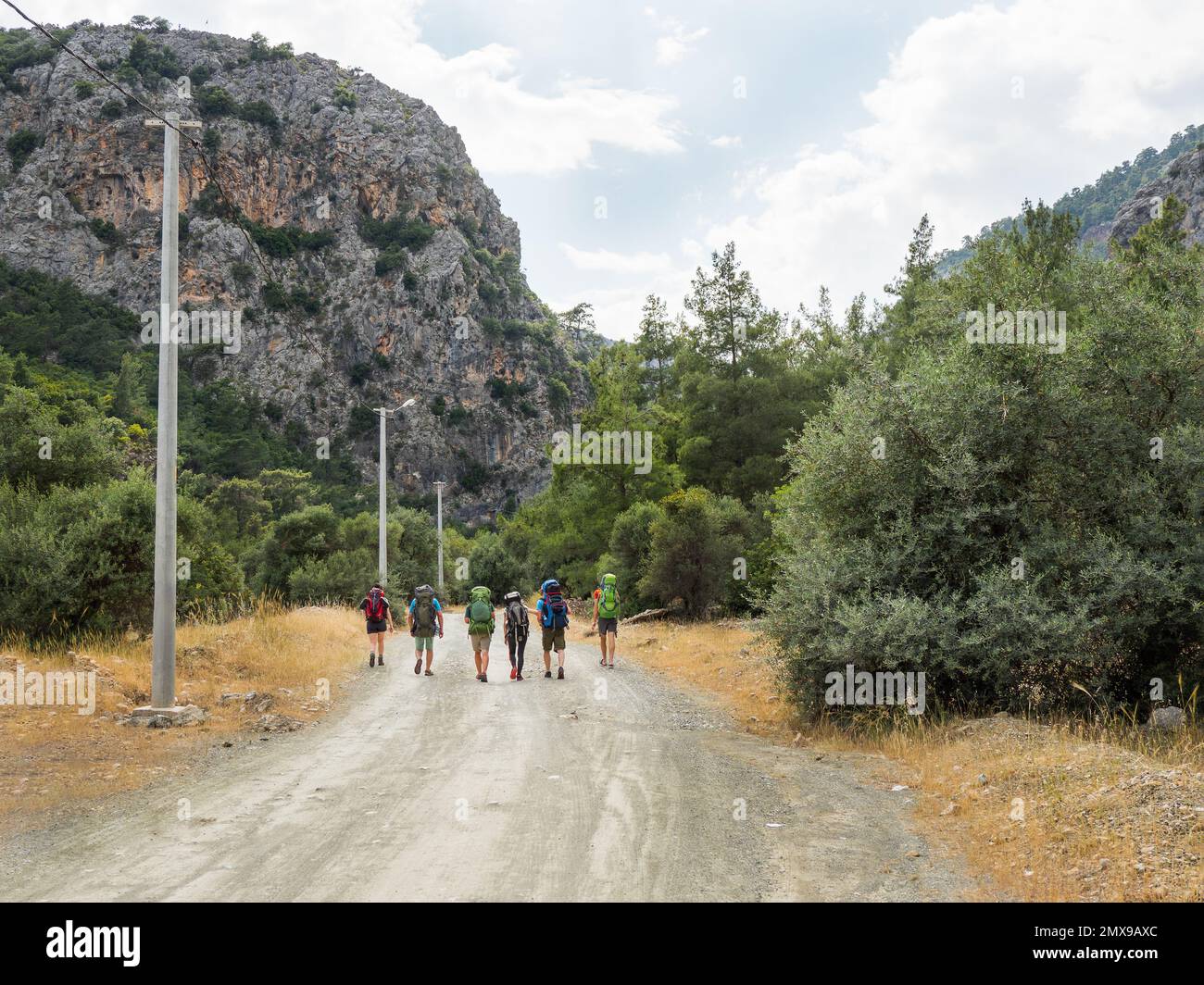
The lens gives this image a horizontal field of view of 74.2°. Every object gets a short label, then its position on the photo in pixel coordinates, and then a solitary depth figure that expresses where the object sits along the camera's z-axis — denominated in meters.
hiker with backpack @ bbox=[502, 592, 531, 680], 15.52
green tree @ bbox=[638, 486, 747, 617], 28.03
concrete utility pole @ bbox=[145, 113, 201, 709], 10.23
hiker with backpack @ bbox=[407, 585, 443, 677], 16.84
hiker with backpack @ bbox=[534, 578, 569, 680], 15.66
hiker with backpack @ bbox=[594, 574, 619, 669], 16.94
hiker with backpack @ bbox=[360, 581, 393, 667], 17.58
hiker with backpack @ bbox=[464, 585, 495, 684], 15.45
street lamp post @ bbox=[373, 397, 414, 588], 29.91
